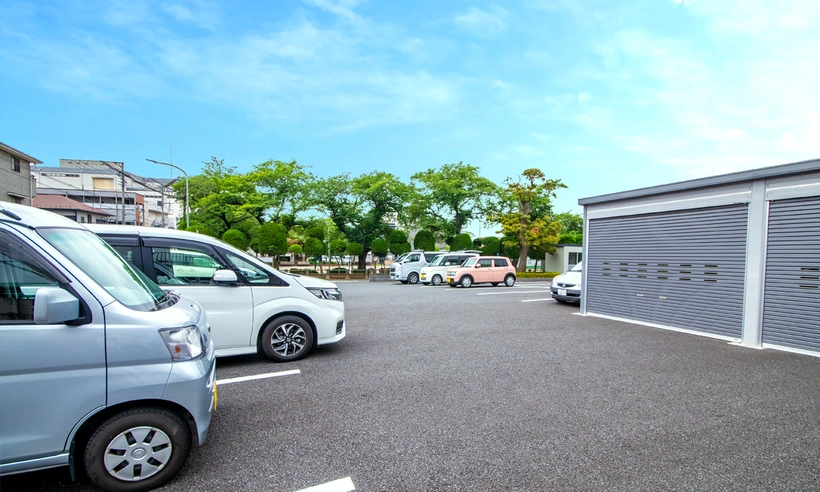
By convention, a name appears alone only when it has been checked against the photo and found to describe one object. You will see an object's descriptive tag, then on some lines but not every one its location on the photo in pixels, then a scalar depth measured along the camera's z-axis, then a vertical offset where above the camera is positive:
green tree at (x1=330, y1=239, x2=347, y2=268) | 28.67 -0.81
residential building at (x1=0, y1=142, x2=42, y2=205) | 22.98 +2.96
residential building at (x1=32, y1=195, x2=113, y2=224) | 33.75 +1.76
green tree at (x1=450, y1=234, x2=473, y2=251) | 30.87 -0.31
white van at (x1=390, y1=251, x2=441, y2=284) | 22.00 -1.57
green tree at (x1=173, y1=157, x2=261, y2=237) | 29.48 +2.03
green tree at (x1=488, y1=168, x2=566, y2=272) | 27.48 +1.43
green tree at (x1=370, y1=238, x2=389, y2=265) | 28.42 -0.66
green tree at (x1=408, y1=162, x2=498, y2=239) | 32.06 +3.23
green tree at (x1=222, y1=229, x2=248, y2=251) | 26.16 -0.29
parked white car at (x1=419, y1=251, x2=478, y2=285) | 20.20 -1.48
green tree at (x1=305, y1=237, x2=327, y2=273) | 27.34 -0.81
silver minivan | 2.20 -0.79
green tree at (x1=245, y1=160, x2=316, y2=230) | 29.98 +3.18
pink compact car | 18.88 -1.54
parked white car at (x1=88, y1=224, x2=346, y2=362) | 4.87 -0.72
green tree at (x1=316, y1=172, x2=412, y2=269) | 29.92 +2.47
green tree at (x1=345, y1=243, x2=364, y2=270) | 28.88 -0.92
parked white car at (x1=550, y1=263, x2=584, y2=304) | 11.78 -1.32
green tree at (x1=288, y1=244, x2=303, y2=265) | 34.06 -1.23
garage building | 6.37 -0.21
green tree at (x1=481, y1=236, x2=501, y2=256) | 32.34 -0.51
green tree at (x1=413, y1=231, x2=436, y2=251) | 30.09 -0.24
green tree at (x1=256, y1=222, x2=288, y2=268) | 25.30 -0.34
